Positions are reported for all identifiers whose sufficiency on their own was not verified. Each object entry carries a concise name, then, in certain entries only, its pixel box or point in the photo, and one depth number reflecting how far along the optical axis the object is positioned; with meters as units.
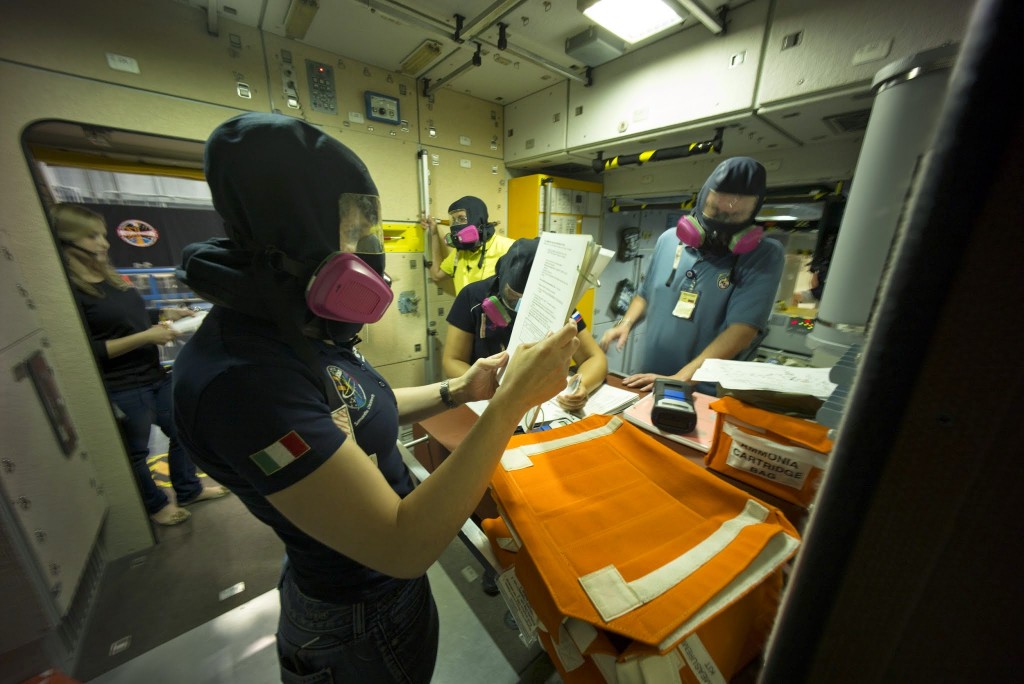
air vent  2.10
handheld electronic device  1.19
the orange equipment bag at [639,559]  0.53
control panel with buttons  2.79
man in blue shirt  1.97
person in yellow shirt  3.30
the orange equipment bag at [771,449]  0.79
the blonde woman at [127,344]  2.12
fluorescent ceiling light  2.20
